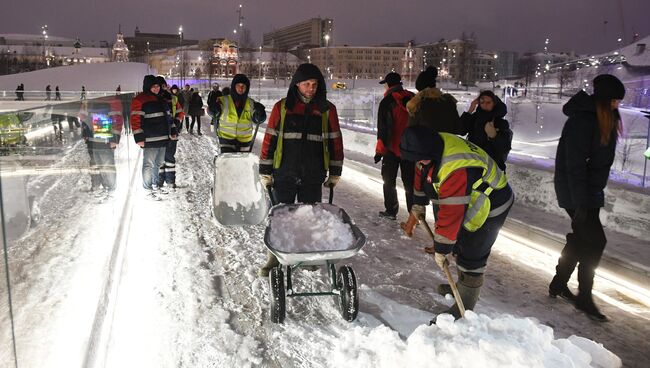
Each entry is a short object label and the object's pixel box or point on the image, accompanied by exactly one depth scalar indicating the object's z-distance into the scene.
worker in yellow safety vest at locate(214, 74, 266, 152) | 7.55
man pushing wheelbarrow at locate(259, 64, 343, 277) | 4.98
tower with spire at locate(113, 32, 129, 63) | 90.12
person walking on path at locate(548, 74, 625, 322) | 4.31
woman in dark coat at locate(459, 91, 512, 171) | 5.52
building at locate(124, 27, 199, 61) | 177.01
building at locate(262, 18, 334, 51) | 154.40
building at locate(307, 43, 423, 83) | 135.62
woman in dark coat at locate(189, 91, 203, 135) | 18.53
